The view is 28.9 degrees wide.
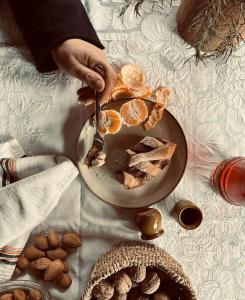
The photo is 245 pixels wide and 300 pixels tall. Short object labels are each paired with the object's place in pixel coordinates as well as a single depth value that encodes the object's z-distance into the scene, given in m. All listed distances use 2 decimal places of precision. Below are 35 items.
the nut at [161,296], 0.85
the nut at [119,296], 0.85
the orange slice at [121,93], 0.92
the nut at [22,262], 0.89
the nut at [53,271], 0.88
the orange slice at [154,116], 0.91
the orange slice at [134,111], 0.90
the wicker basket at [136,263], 0.78
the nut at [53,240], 0.89
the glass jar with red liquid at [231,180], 0.89
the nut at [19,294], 0.85
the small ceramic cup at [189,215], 0.89
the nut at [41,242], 0.90
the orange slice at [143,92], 0.92
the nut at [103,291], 0.82
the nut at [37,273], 0.91
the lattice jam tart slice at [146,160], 0.88
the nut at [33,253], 0.89
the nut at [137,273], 0.82
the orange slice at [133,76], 0.92
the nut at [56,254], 0.90
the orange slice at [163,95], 0.94
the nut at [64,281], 0.90
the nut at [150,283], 0.83
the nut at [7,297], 0.84
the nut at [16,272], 0.90
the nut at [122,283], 0.83
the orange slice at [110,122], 0.90
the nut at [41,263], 0.88
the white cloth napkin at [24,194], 0.85
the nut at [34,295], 0.85
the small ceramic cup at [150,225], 0.87
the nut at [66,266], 0.91
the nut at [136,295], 0.86
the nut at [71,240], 0.90
